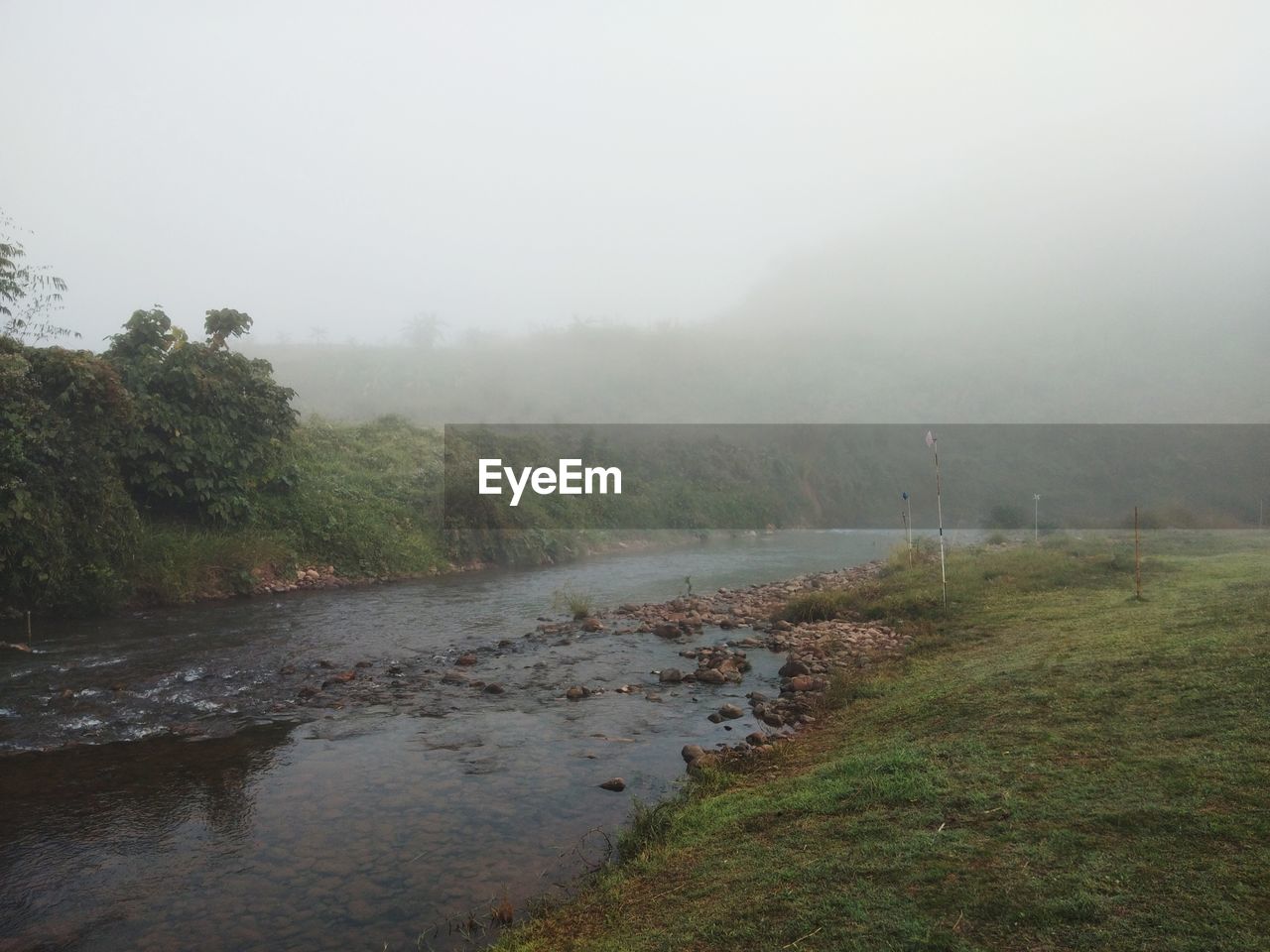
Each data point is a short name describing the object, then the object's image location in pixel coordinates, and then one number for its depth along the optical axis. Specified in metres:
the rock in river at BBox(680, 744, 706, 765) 8.93
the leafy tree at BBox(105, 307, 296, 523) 22.06
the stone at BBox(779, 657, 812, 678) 12.56
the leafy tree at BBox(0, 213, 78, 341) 20.55
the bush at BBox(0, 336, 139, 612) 17.09
